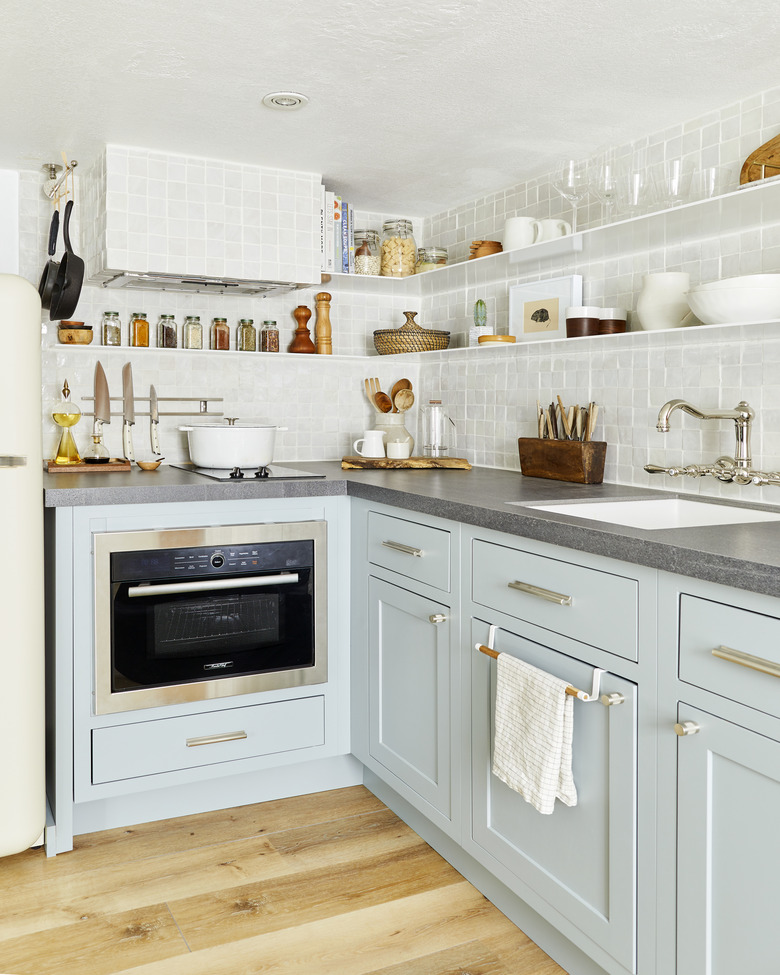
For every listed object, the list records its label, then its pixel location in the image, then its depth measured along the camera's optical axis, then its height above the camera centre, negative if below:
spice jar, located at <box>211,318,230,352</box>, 3.28 +0.40
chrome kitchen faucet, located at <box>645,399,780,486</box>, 2.16 +0.01
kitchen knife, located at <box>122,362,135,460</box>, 2.96 +0.10
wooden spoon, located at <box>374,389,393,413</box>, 3.62 +0.16
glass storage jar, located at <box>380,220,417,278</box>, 3.41 +0.76
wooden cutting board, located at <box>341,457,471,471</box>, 3.14 -0.09
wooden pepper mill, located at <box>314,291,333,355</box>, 3.47 +0.45
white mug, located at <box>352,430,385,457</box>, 3.34 -0.02
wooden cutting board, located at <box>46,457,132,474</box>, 2.84 -0.10
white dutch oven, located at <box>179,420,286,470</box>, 2.90 -0.02
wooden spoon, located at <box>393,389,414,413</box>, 3.64 +0.17
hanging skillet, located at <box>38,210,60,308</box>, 2.86 +0.57
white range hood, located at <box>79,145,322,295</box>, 2.82 +0.74
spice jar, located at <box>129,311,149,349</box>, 3.16 +0.40
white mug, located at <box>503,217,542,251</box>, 2.78 +0.67
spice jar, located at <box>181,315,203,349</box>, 3.25 +0.40
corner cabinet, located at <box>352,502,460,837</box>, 2.19 -0.60
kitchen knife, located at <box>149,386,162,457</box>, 3.00 +0.06
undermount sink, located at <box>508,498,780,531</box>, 2.11 -0.19
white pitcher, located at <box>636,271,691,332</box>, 2.35 +0.39
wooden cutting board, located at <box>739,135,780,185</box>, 2.09 +0.68
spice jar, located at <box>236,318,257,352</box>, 3.33 +0.40
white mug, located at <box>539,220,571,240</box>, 2.68 +0.66
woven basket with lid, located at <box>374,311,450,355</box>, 3.38 +0.40
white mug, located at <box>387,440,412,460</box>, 3.31 -0.04
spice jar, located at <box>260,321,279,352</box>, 3.37 +0.40
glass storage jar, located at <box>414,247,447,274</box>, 3.37 +0.71
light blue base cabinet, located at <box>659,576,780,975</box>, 1.27 -0.53
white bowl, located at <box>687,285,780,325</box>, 2.02 +0.32
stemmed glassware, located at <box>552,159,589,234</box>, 2.38 +0.72
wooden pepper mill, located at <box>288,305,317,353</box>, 3.42 +0.42
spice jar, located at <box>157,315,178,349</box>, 3.22 +0.40
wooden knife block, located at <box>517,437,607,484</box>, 2.65 -0.06
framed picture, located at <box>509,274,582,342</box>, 2.83 +0.46
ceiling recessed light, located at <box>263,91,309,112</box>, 2.34 +0.94
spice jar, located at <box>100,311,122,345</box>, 3.12 +0.40
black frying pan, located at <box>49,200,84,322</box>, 2.84 +0.52
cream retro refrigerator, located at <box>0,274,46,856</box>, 2.10 -0.34
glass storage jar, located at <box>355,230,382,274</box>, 3.36 +0.74
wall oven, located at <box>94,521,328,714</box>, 2.38 -0.51
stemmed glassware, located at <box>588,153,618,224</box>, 2.32 +0.70
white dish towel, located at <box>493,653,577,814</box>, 1.66 -0.59
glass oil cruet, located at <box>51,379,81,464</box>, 2.93 +0.05
